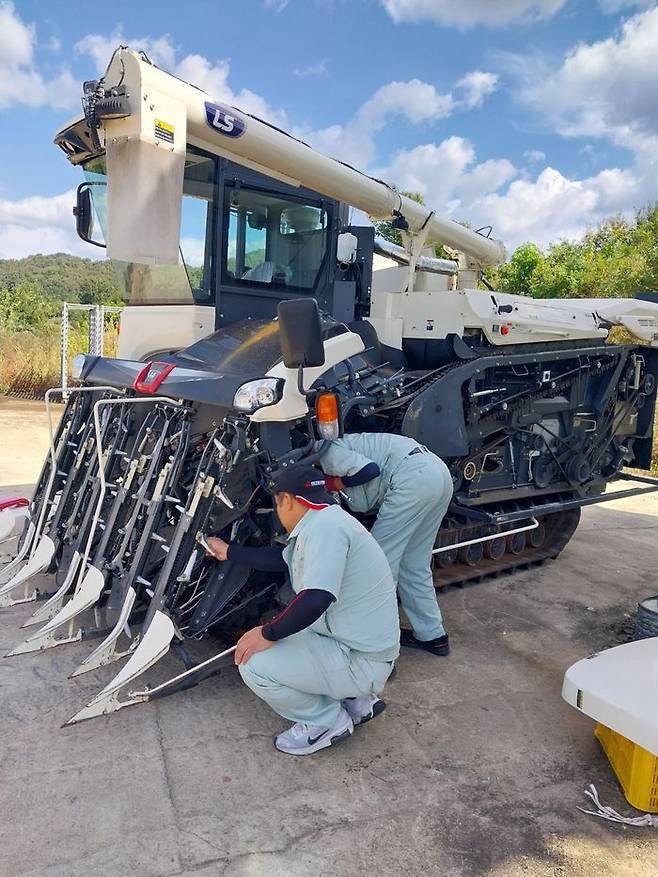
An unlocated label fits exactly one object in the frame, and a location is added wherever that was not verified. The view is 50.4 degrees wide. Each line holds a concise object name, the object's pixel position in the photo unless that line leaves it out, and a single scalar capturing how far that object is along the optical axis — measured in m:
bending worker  3.67
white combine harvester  3.49
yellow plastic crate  2.72
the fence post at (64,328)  8.80
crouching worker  2.80
